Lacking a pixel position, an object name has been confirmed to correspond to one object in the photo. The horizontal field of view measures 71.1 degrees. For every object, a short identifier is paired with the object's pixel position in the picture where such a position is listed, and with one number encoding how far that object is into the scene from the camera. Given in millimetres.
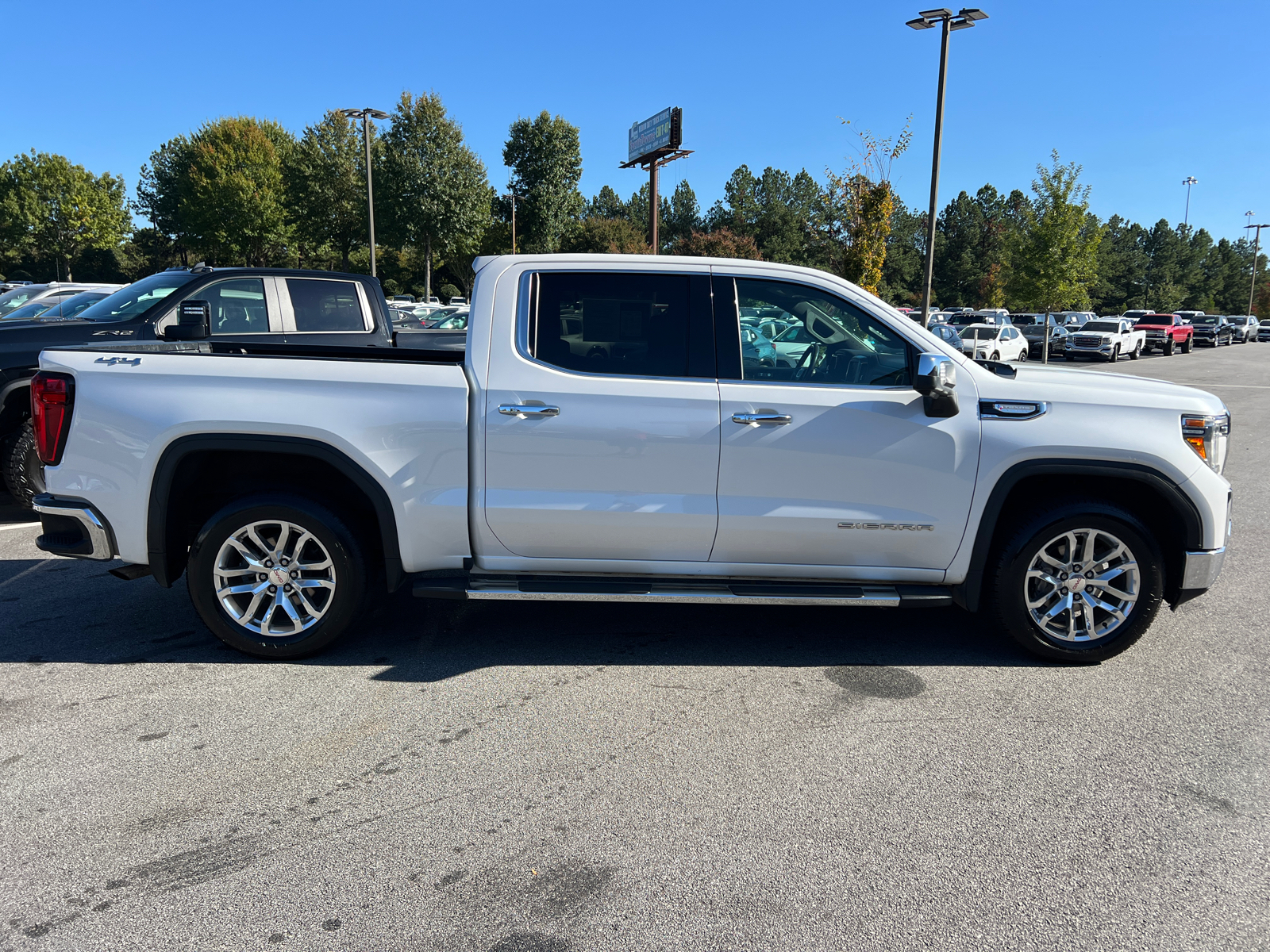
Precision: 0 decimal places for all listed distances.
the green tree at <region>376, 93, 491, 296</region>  46219
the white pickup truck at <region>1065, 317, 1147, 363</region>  31562
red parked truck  39688
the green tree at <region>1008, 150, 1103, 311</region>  30516
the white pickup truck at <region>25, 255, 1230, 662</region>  4125
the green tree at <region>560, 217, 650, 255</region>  65062
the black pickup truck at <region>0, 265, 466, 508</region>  7020
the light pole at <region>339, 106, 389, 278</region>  32594
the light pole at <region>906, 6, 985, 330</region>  18562
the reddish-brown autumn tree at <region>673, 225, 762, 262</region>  54656
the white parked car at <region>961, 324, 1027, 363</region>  27359
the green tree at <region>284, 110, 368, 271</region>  54438
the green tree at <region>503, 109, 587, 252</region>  64188
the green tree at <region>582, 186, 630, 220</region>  121312
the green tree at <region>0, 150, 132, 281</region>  62781
